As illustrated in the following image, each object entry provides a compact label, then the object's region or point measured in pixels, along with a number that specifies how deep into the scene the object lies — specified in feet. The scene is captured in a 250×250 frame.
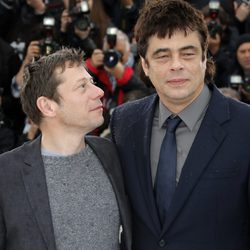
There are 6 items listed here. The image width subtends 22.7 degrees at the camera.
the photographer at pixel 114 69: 16.43
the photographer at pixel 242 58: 17.56
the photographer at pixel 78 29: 18.06
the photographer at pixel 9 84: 16.94
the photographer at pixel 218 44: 17.94
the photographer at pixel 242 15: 20.13
